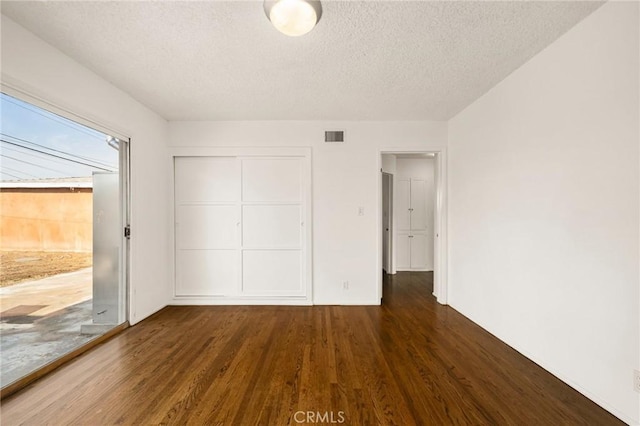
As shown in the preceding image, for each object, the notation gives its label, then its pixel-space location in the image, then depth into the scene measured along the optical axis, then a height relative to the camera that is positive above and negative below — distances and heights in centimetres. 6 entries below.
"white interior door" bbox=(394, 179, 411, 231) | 535 +22
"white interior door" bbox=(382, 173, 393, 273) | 518 -20
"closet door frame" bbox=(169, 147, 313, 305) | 339 -11
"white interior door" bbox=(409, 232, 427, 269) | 534 -83
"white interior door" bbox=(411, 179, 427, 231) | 535 +26
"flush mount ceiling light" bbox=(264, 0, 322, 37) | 141 +119
